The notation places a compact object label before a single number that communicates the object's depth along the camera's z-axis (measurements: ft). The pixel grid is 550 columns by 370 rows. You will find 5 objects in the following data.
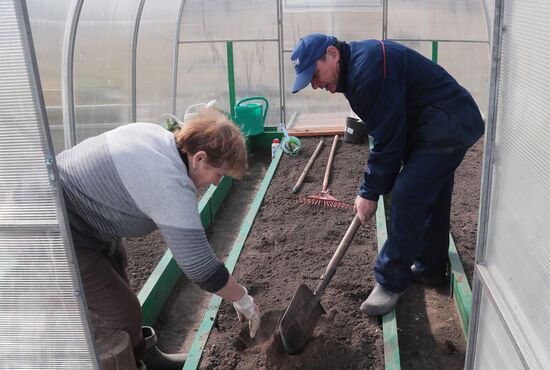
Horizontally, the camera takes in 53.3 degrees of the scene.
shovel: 10.34
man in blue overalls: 10.33
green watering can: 26.86
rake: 18.28
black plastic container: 24.98
